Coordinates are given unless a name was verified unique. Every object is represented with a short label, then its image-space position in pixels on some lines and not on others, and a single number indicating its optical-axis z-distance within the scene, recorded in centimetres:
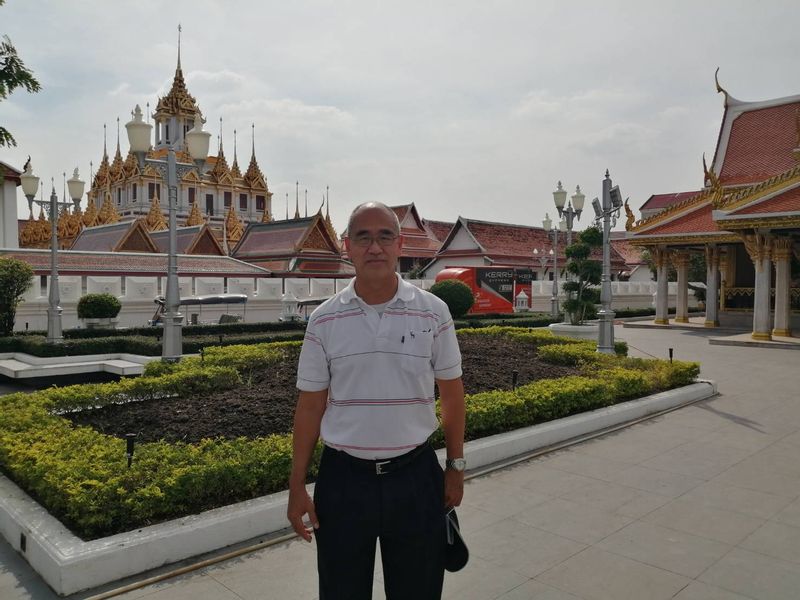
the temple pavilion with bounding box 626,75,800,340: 1830
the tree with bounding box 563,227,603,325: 1681
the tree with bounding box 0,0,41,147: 655
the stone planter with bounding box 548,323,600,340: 1816
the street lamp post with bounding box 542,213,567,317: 2627
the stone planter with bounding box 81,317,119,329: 1596
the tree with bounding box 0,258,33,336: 1409
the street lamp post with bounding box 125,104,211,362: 1006
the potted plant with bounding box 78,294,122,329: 1572
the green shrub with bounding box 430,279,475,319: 2080
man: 237
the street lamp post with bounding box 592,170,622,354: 1231
